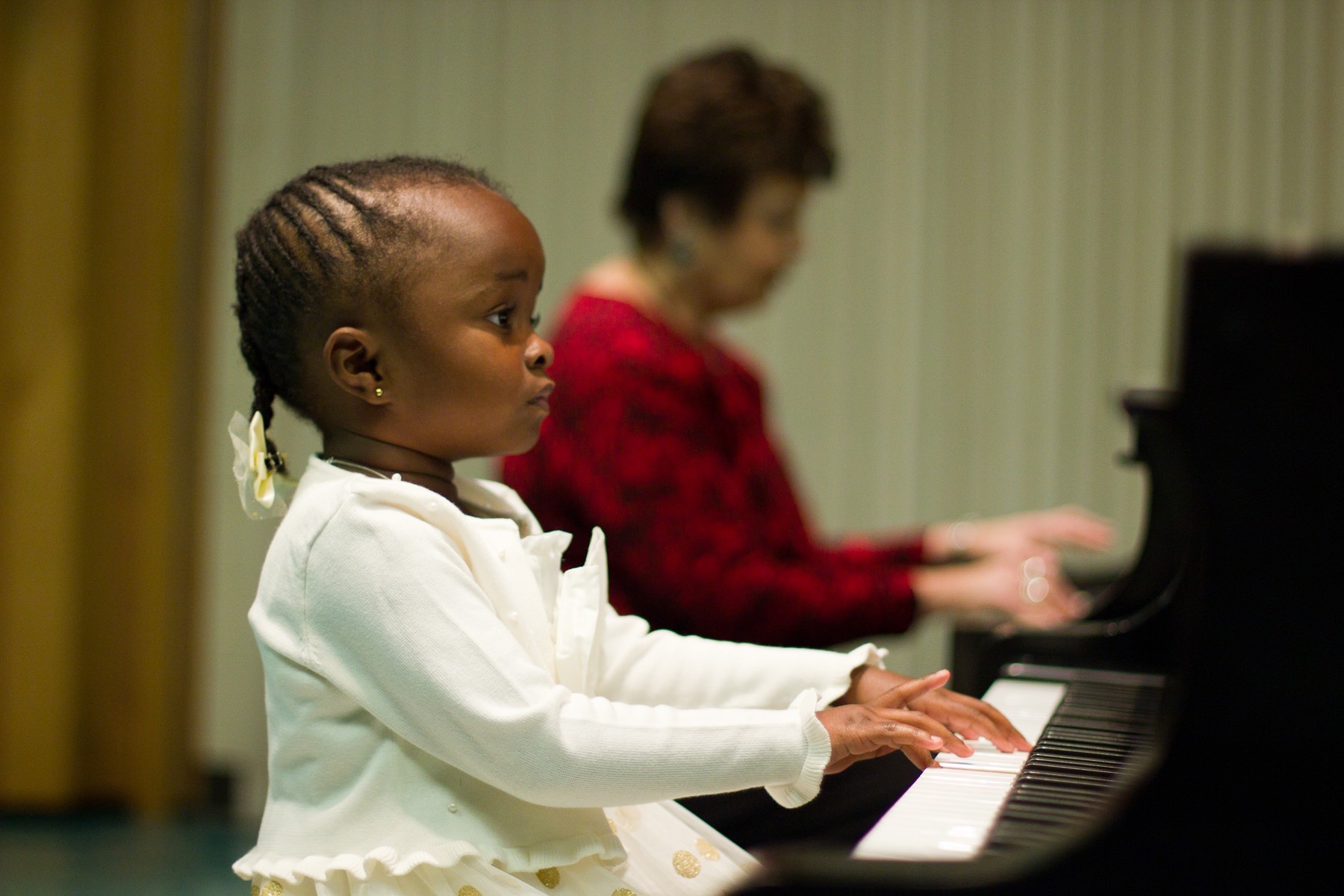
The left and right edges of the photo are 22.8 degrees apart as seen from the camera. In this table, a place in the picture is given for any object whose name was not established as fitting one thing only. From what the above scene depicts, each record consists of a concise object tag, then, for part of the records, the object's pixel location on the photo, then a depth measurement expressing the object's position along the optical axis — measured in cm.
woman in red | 234
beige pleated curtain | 403
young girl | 167
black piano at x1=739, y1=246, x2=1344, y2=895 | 150
